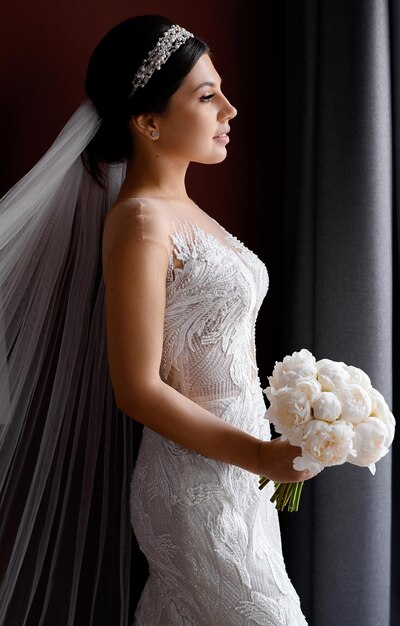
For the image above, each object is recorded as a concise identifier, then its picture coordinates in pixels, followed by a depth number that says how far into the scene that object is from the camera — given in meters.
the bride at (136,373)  1.86
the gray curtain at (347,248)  2.48
